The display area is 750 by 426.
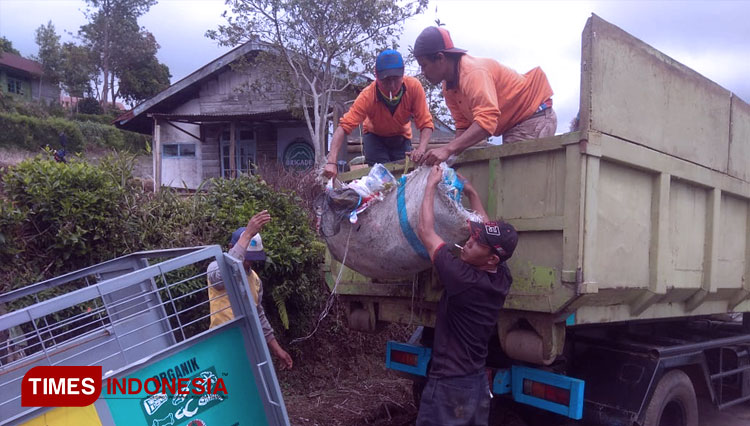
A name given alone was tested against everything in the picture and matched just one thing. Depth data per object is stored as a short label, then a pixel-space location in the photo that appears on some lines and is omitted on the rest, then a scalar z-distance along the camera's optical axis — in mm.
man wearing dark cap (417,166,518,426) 2605
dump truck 2773
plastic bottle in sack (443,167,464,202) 2812
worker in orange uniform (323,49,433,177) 3646
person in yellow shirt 3203
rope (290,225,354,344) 5197
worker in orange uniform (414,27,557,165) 2947
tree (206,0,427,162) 10219
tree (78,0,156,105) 26508
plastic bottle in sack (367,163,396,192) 2870
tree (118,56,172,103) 28125
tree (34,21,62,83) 27969
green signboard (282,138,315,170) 14070
